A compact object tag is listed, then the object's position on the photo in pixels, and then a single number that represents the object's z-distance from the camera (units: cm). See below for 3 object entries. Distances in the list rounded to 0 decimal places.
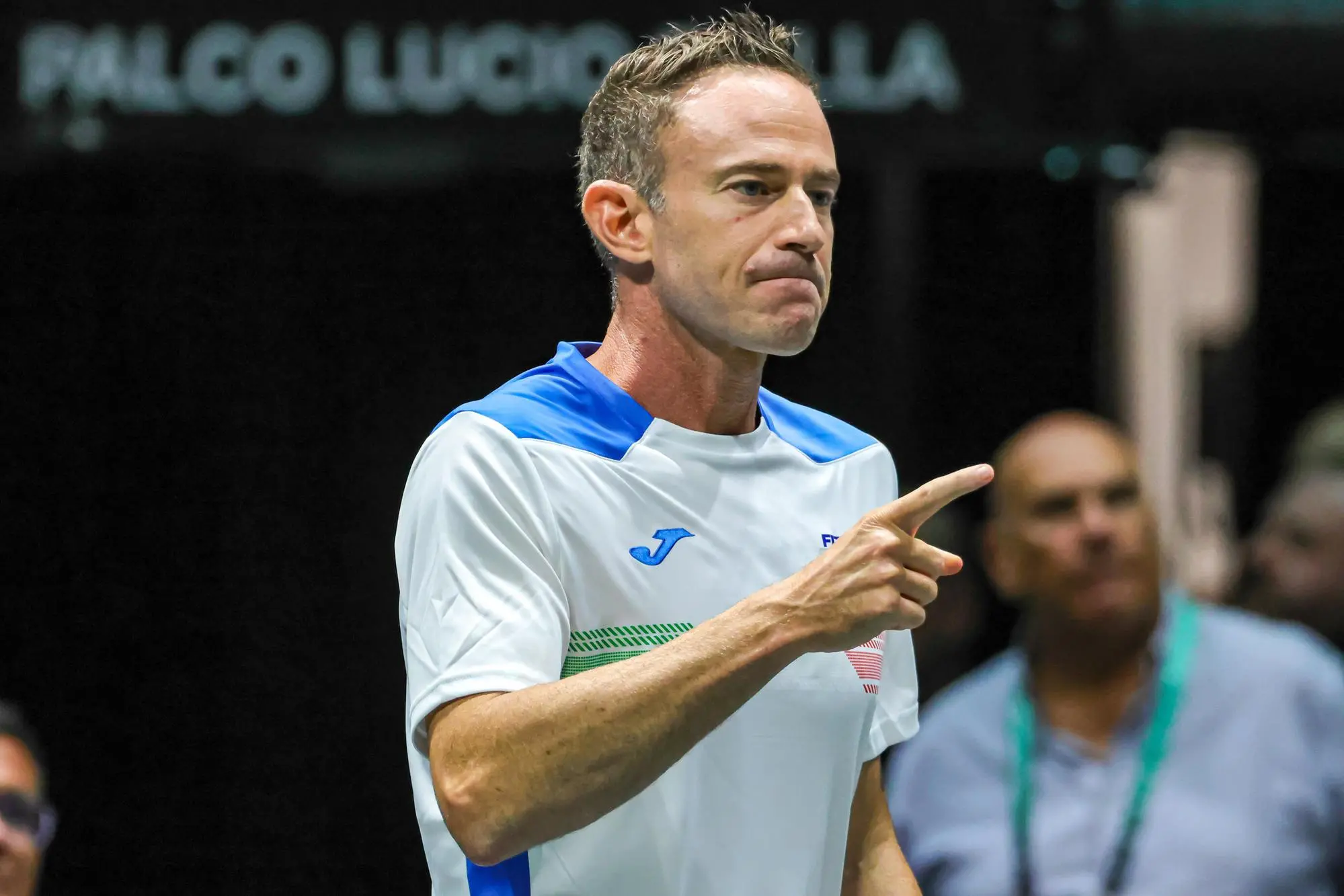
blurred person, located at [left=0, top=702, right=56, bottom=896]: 773
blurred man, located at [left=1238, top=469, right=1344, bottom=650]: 1014
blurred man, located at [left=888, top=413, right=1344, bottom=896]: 825
